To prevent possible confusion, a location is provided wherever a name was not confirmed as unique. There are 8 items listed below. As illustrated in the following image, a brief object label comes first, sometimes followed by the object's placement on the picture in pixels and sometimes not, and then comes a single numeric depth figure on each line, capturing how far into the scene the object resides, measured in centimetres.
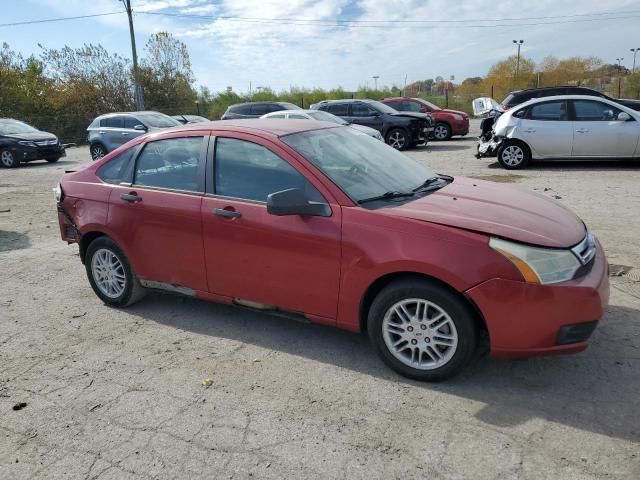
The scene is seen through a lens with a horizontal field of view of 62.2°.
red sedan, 309
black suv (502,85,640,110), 1530
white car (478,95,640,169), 1127
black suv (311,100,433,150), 1719
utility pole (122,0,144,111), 2881
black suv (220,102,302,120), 2020
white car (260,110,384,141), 1596
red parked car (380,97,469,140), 2055
